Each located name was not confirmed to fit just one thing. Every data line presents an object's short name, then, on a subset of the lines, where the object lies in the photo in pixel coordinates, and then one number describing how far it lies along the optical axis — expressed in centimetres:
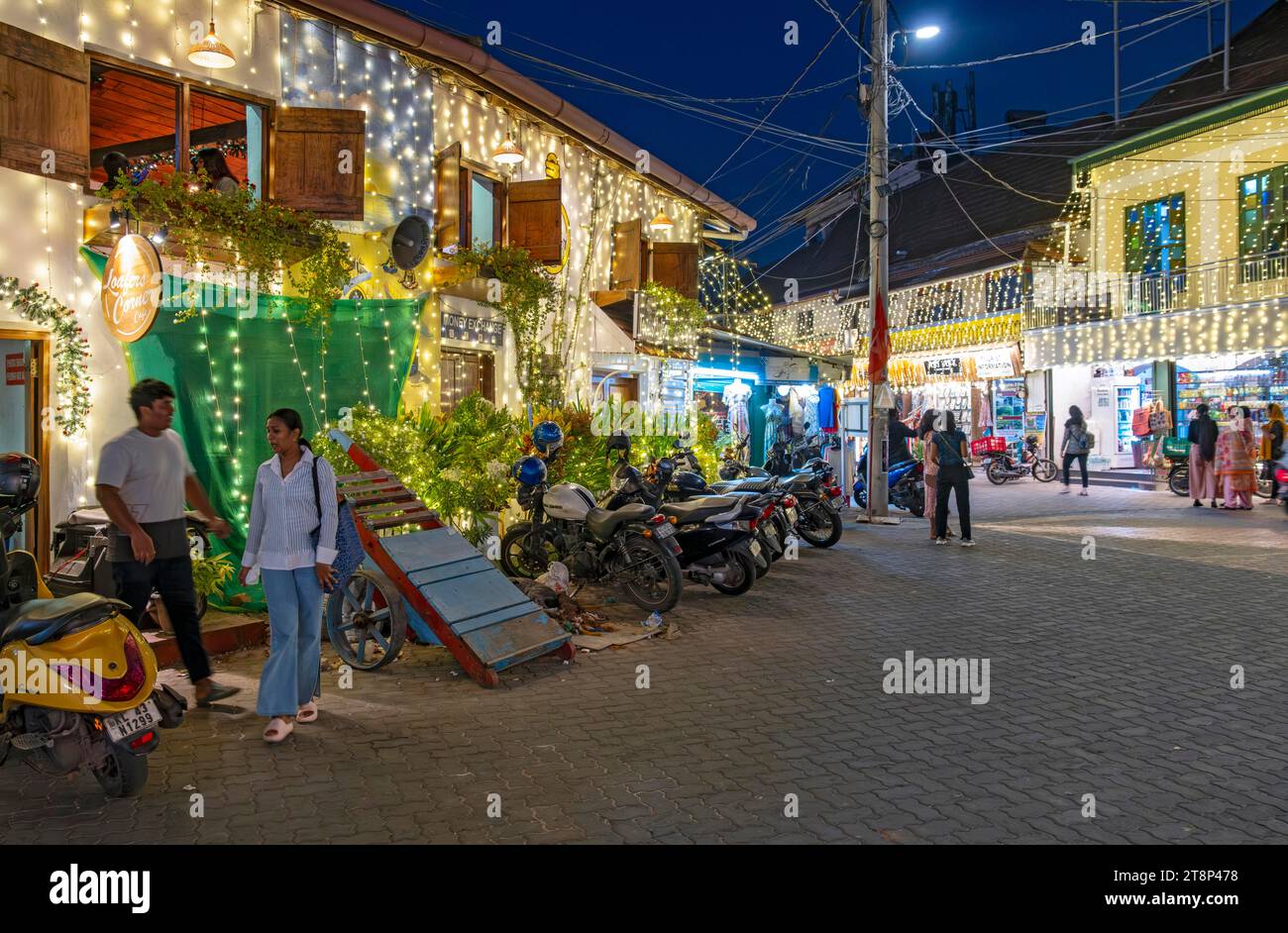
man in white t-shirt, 564
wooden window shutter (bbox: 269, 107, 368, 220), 918
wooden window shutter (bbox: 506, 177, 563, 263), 1239
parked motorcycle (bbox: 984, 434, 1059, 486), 2497
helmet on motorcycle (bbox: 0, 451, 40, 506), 553
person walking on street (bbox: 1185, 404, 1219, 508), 1731
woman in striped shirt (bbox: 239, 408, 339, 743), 542
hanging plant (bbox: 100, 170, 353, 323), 775
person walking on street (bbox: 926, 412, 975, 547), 1286
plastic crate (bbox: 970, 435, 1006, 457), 2661
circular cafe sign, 712
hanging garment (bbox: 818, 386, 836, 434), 2244
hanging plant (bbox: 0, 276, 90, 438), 755
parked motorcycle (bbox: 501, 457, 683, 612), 875
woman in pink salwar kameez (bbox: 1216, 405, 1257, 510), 1677
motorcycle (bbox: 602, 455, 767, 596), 938
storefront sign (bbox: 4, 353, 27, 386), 775
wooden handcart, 666
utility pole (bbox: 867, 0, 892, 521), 1562
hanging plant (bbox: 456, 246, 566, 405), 1195
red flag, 1576
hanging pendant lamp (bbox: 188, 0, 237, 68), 814
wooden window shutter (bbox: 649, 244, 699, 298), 1647
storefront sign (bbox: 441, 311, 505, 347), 1184
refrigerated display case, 2556
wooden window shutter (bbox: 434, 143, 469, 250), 1143
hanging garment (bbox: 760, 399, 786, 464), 2000
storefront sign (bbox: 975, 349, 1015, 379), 3009
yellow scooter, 435
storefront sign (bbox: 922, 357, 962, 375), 3209
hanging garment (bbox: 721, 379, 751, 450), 2273
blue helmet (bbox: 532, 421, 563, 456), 1052
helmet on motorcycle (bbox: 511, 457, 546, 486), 986
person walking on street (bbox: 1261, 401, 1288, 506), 1723
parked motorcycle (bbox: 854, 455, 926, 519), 1686
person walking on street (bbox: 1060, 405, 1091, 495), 2122
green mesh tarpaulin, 796
